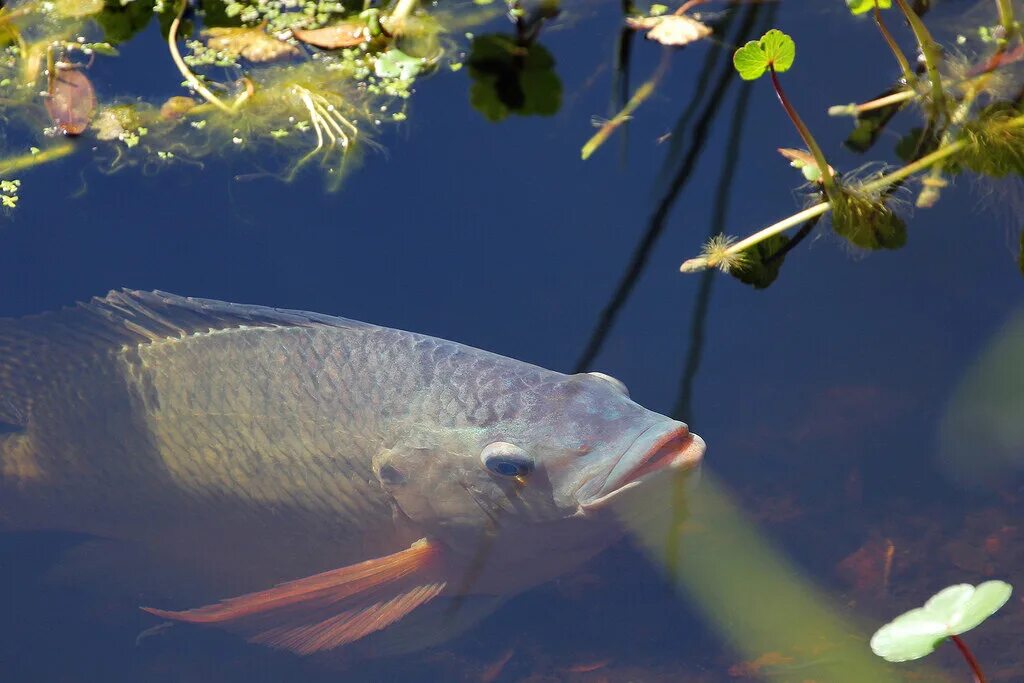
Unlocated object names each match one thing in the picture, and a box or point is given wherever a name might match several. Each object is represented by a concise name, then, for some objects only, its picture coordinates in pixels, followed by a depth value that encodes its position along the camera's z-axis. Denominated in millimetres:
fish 3146
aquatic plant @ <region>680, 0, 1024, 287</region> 3762
